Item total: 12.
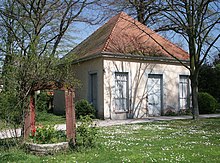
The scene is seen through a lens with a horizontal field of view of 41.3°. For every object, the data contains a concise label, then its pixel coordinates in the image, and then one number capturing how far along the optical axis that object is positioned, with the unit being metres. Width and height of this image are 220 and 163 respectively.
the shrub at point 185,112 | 20.19
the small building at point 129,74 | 17.22
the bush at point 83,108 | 16.62
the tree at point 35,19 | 18.21
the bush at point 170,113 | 19.44
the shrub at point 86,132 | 7.82
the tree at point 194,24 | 14.85
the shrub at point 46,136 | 7.61
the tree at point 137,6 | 15.52
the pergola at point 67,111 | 7.86
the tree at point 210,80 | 24.91
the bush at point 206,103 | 20.97
